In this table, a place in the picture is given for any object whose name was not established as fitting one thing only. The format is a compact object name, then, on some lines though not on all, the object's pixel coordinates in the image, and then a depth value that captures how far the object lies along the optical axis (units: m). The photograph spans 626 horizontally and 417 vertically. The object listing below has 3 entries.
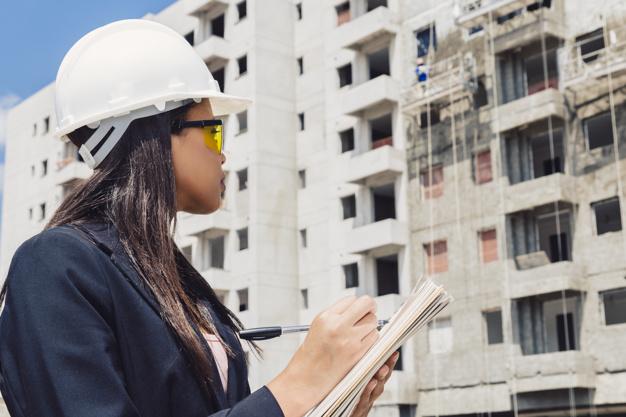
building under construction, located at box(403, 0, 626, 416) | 24.70
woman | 1.65
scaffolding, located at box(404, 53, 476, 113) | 28.52
